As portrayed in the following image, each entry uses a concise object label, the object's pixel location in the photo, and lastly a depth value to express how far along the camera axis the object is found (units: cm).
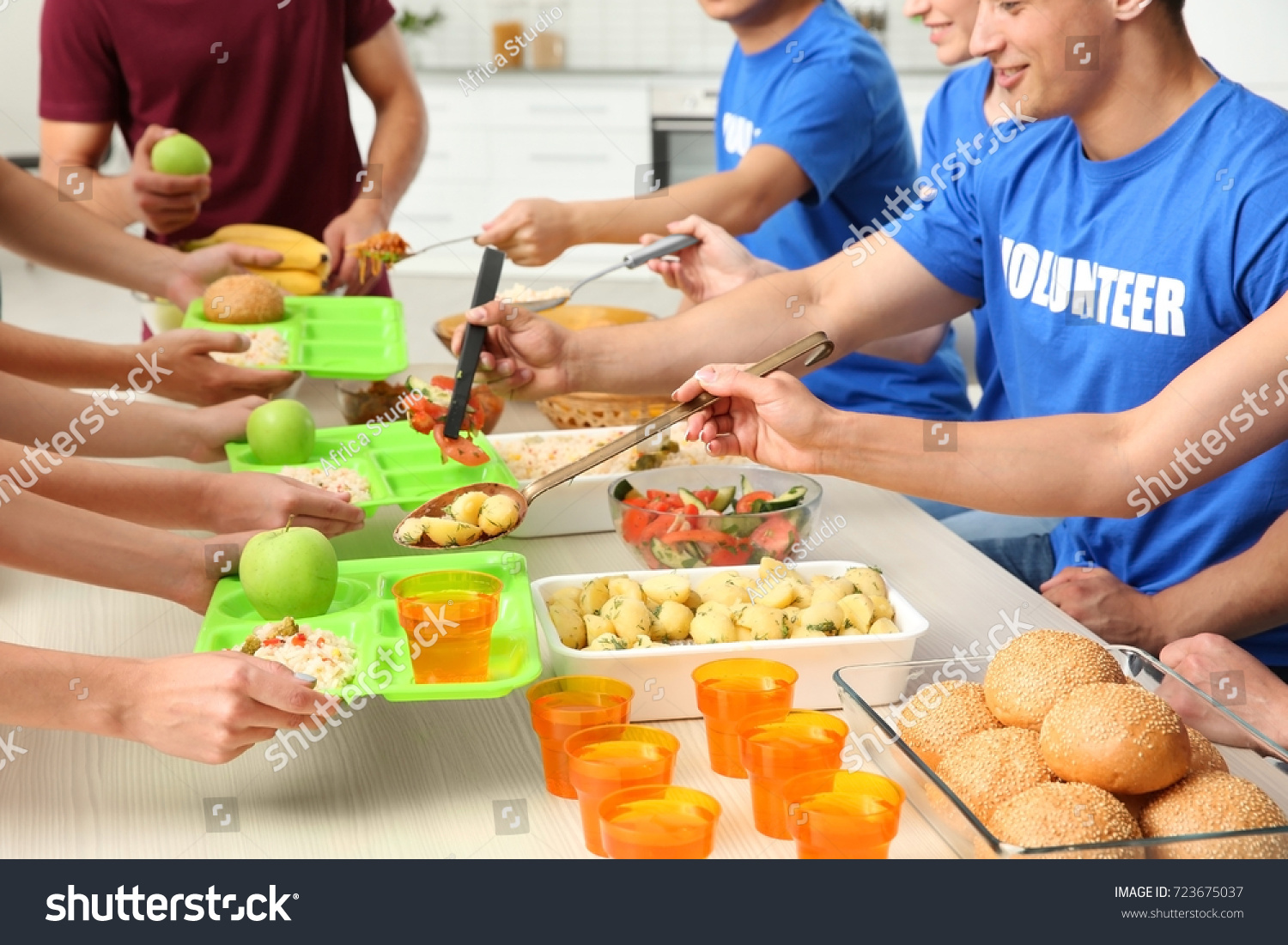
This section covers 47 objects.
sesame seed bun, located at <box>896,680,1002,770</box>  98
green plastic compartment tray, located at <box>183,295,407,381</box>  195
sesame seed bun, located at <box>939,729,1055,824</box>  91
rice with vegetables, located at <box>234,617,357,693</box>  104
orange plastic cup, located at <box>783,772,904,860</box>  87
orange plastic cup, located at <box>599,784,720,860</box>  87
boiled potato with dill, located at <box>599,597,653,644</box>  117
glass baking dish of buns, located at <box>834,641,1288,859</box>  83
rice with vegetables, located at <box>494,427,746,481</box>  172
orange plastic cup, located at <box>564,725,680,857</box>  91
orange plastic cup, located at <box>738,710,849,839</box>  94
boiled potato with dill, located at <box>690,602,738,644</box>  116
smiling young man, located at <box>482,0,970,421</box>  226
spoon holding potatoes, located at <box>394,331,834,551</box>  135
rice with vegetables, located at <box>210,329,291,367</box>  198
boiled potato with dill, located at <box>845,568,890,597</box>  124
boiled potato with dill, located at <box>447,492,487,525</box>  140
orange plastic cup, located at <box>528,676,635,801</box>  99
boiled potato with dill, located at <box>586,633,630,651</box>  114
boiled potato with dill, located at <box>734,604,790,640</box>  117
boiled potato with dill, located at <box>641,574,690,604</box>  124
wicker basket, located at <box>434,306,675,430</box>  195
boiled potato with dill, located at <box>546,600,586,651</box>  117
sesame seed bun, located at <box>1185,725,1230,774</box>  93
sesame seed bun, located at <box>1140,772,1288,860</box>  81
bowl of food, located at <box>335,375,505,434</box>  181
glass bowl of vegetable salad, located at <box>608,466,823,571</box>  139
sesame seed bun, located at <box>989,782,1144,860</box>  83
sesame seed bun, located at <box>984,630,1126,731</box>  98
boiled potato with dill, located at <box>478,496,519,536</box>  140
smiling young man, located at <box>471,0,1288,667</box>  145
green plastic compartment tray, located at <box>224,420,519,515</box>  158
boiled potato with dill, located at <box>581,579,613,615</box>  123
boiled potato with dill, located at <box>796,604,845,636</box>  117
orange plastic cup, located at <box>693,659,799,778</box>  103
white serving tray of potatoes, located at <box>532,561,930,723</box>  112
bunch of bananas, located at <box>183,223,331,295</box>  236
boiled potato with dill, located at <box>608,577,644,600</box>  125
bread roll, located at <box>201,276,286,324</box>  209
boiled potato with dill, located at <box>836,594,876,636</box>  118
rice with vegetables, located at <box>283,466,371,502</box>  157
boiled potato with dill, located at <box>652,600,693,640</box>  119
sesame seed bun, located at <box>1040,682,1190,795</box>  89
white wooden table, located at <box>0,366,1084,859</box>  97
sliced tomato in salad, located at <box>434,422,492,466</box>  163
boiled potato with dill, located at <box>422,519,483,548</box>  138
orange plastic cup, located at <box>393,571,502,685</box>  103
